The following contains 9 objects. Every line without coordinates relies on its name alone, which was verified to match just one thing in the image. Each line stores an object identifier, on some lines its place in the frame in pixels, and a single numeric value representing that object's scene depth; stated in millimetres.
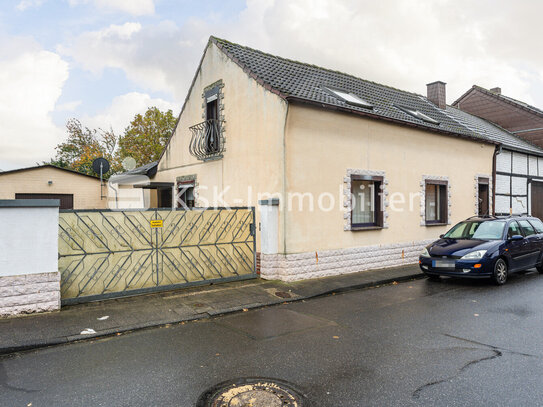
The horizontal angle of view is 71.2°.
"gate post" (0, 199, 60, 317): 6219
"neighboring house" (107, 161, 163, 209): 15016
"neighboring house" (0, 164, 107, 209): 15742
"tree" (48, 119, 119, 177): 38188
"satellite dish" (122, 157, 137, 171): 20703
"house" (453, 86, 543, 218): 15734
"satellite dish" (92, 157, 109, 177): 16125
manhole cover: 3477
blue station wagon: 8617
